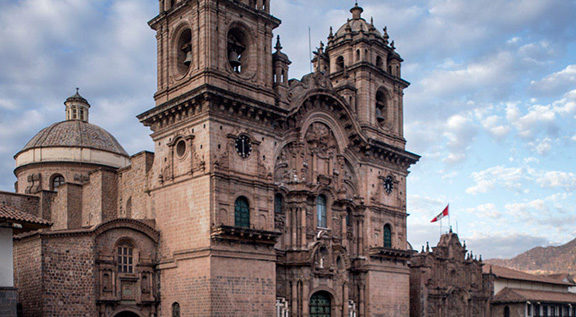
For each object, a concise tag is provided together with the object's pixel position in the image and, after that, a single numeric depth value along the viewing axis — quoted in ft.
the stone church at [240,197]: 106.01
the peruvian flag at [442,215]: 171.01
